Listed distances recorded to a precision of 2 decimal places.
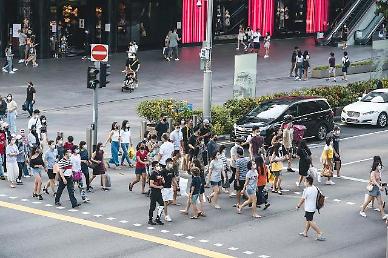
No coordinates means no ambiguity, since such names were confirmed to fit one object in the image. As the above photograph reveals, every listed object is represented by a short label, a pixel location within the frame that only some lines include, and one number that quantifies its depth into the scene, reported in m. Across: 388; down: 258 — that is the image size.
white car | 38.28
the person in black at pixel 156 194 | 23.73
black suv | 33.66
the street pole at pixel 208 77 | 34.78
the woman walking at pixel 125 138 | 30.00
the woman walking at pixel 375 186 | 24.86
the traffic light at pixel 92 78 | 30.98
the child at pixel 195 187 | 24.16
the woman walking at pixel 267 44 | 55.03
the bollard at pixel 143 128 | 33.28
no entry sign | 31.72
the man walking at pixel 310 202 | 22.88
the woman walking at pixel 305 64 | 47.99
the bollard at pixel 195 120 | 33.97
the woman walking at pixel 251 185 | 24.69
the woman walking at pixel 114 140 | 29.89
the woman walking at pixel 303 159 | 27.41
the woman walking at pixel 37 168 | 25.91
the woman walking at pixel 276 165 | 27.06
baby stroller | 43.47
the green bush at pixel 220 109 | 34.38
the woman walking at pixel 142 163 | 26.88
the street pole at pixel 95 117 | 30.58
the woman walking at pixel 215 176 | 25.62
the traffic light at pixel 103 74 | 31.33
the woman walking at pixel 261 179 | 25.23
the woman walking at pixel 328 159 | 28.53
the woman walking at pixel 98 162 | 26.95
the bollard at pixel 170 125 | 32.44
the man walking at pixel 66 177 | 24.94
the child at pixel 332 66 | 47.59
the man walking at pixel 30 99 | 36.69
